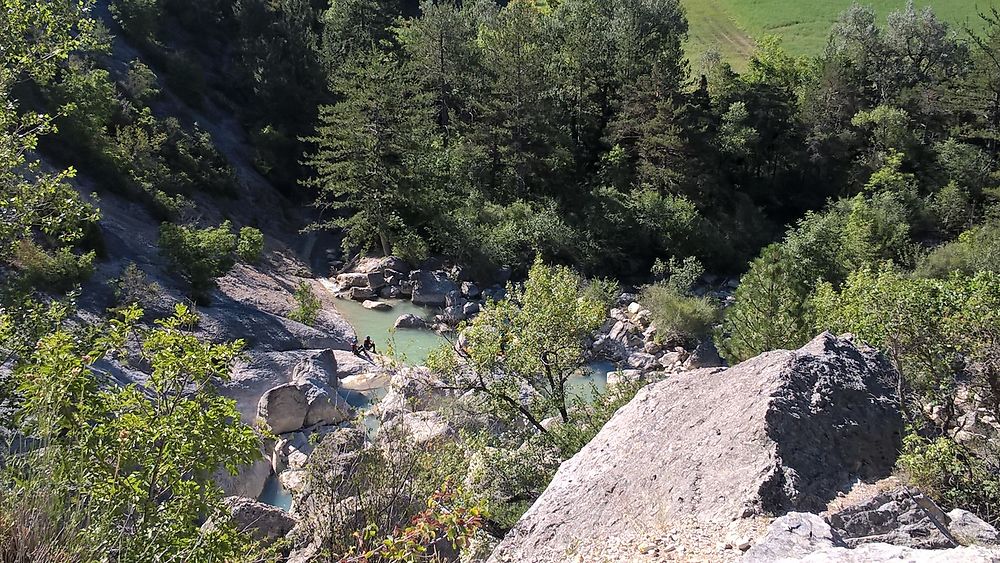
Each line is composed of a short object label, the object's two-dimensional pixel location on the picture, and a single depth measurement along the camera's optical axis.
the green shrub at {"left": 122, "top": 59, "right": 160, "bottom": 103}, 40.22
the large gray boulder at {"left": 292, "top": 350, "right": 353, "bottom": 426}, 21.89
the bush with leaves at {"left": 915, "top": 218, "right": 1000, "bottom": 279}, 31.42
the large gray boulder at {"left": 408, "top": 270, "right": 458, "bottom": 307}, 35.62
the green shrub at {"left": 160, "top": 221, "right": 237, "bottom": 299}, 27.78
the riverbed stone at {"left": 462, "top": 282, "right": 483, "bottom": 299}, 36.31
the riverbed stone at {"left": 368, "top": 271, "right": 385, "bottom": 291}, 36.00
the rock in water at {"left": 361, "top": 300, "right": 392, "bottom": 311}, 34.91
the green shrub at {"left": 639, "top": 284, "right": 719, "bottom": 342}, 30.56
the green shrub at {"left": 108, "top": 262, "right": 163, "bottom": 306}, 25.46
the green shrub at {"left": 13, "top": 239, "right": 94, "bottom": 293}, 23.48
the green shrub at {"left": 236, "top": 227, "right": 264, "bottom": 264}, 29.59
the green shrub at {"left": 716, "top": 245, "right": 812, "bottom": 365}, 21.50
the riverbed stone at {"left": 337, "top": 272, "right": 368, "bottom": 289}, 36.47
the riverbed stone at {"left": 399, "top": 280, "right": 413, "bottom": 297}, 36.34
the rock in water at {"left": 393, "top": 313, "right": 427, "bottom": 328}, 32.34
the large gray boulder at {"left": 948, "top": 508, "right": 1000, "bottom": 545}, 8.34
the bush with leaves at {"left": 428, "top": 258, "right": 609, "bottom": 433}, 16.30
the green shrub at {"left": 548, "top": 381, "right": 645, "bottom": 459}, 15.54
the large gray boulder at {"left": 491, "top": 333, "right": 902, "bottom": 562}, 9.13
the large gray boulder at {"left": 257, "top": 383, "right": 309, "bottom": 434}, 21.28
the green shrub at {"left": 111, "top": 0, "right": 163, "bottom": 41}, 44.28
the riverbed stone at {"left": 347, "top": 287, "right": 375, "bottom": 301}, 35.69
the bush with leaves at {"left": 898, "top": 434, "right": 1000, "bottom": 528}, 9.55
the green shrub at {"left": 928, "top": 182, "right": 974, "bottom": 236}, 42.91
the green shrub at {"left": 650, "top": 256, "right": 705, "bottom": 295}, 34.62
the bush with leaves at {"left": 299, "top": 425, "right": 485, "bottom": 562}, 11.22
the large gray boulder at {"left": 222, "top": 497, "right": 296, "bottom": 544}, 14.05
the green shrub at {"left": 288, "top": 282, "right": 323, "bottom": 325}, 30.14
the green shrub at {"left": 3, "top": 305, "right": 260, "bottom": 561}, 6.24
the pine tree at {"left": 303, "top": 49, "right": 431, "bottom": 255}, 36.16
